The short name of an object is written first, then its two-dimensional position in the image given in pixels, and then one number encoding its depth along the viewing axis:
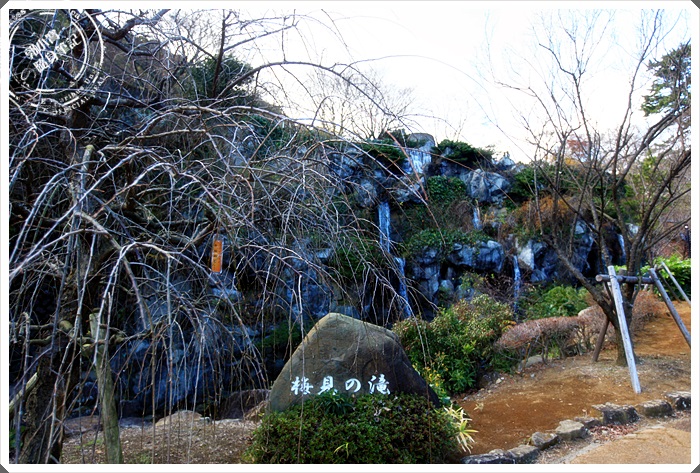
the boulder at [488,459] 3.90
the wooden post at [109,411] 1.76
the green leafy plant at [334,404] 3.81
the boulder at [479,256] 11.59
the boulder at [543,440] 4.40
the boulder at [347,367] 4.10
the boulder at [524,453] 4.11
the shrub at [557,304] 9.60
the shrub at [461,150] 13.15
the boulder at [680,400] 5.24
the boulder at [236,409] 5.88
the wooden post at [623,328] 5.67
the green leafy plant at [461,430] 4.38
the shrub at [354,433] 3.51
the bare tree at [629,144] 5.90
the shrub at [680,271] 11.16
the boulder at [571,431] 4.59
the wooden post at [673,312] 5.62
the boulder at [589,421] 4.82
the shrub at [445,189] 13.38
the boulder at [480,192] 13.97
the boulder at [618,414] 4.92
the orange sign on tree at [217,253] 2.03
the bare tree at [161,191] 1.76
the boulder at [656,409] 5.09
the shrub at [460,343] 6.84
